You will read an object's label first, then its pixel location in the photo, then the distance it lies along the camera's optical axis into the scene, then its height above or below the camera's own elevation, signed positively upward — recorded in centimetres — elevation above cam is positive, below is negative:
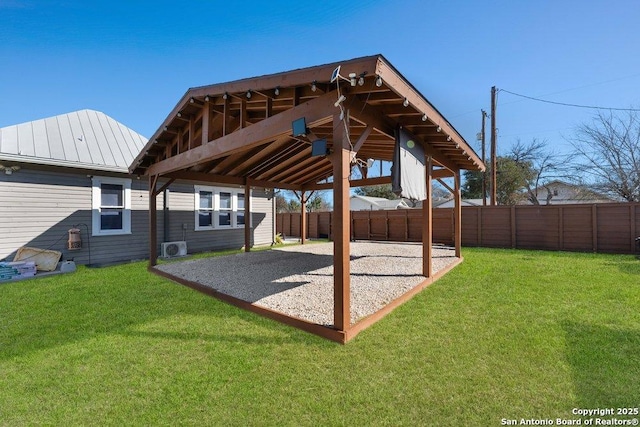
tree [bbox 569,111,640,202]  1352 +334
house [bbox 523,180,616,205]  1594 +170
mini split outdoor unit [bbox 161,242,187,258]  863 -98
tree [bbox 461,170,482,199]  2212 +260
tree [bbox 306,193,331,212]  2900 +149
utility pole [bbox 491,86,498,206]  1287 +351
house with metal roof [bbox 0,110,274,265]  651 +62
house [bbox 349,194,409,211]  2712 +148
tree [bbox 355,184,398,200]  3040 +293
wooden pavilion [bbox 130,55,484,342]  301 +144
